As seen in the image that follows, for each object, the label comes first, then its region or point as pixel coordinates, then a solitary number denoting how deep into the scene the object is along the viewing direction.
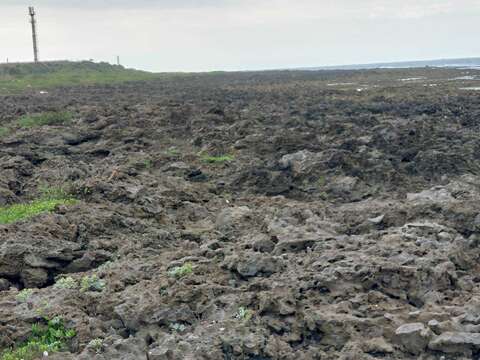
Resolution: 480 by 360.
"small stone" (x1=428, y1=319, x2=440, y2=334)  7.03
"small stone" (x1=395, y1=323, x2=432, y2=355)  6.84
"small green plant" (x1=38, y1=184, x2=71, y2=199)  13.58
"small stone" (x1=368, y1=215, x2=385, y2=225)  10.91
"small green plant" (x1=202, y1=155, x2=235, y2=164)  17.78
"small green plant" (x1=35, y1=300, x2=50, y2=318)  8.18
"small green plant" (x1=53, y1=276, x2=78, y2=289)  9.05
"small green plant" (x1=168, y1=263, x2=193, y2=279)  8.88
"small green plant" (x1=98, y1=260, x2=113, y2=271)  9.59
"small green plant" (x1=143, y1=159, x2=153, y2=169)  17.47
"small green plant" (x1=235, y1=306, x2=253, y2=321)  7.54
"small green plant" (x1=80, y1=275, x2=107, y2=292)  8.94
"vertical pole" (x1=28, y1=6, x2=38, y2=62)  70.24
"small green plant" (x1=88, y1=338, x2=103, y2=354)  7.17
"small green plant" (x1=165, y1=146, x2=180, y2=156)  18.71
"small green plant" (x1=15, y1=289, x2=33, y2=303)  8.73
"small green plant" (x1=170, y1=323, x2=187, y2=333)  7.59
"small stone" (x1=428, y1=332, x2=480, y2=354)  6.67
